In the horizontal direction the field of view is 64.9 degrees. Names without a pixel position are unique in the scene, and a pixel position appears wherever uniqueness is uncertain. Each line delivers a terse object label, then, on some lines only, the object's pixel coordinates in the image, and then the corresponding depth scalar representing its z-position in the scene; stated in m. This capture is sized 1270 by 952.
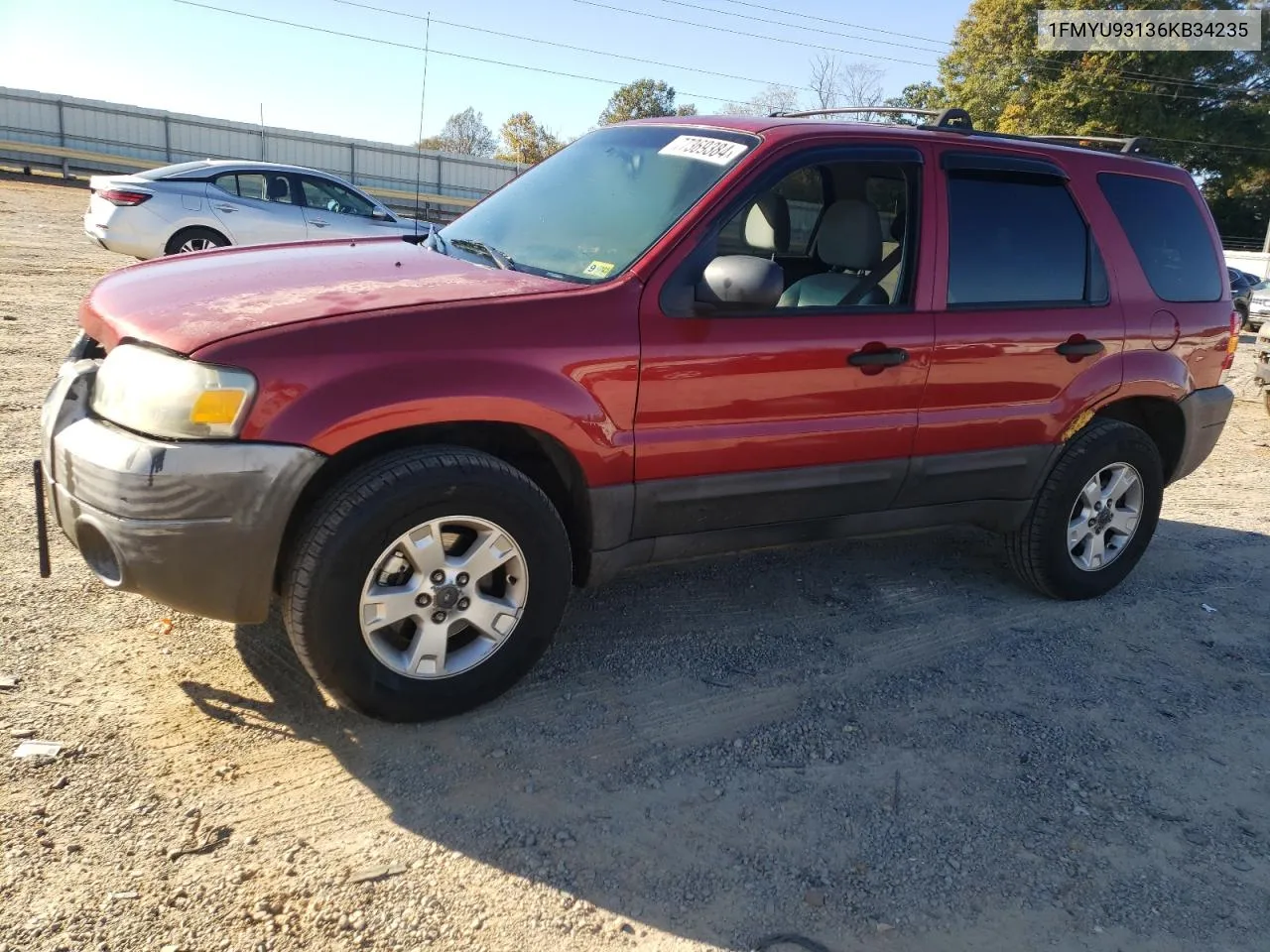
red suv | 2.81
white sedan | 11.66
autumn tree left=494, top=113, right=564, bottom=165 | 55.65
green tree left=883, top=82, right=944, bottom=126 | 42.66
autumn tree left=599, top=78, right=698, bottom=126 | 59.87
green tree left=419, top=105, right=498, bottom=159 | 62.62
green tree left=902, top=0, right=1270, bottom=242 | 35.97
